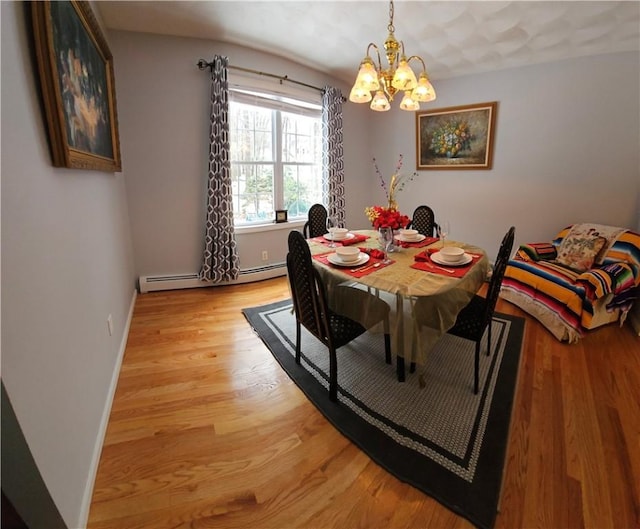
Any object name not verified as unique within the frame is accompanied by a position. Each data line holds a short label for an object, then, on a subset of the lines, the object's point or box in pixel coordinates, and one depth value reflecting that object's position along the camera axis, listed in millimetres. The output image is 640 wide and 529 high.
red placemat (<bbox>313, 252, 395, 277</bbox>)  1882
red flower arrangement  2076
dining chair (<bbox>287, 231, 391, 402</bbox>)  1718
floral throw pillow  2865
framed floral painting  3799
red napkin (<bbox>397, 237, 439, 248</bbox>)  2459
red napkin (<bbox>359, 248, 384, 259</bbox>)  2148
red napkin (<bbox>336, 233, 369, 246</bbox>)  2585
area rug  1354
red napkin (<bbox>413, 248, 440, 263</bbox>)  2088
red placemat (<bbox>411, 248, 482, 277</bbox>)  1847
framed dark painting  1183
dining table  1630
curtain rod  3125
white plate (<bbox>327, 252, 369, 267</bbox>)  1991
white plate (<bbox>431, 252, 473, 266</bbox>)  1958
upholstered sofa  2467
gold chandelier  1871
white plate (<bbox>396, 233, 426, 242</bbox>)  2543
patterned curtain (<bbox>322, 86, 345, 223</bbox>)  4078
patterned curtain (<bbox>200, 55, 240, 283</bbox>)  3166
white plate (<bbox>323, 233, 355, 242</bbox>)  2638
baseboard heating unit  3414
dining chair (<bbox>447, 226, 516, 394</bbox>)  1750
